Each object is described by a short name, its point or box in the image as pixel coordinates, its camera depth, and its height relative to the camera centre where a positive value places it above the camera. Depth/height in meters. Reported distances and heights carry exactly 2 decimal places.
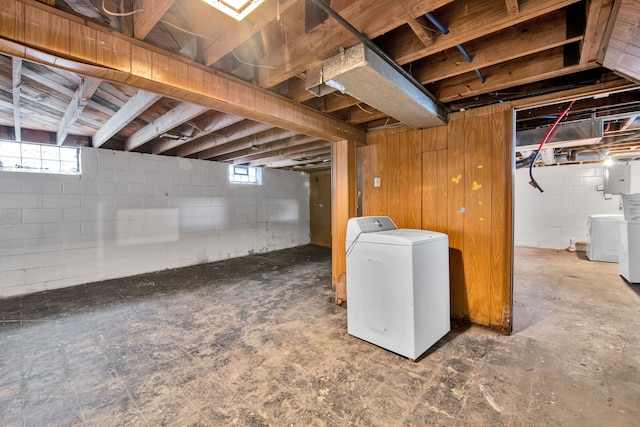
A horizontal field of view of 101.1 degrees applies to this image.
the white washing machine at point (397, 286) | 1.87 -0.61
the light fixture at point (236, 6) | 1.02 +0.81
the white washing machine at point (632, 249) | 3.51 -0.63
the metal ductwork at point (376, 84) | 1.45 +0.77
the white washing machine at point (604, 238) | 4.70 -0.62
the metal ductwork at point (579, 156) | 4.12 +0.79
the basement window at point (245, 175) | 5.63 +0.78
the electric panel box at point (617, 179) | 5.11 +0.47
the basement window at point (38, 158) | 3.33 +0.75
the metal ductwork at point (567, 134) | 2.70 +0.76
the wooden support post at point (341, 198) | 2.92 +0.11
